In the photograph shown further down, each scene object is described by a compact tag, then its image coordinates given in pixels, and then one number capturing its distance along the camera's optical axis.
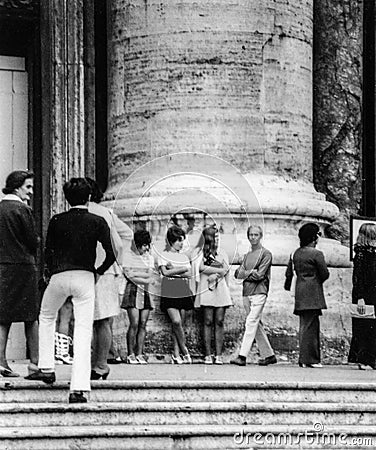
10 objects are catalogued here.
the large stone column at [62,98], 16.73
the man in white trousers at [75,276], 10.80
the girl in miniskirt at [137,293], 14.91
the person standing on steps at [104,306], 11.76
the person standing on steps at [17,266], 11.83
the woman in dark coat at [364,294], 14.89
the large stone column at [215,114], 16.05
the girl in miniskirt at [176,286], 15.05
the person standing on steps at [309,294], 14.66
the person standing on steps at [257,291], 14.67
